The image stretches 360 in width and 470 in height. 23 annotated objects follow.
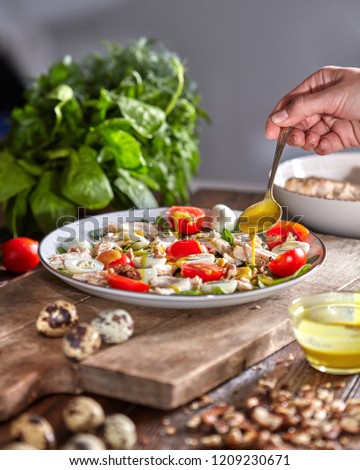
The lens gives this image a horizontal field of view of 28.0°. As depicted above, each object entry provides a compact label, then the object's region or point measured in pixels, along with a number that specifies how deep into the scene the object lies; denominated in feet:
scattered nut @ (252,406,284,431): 5.16
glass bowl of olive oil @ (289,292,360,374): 5.76
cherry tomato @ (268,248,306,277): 7.36
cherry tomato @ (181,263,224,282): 7.13
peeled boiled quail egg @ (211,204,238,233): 8.82
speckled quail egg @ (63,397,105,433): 5.02
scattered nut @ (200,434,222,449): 5.05
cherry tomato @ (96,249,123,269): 7.60
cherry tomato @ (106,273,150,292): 6.78
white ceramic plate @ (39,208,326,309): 6.48
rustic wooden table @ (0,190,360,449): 5.15
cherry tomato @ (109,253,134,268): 7.45
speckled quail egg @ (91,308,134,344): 6.04
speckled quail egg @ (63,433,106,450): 4.68
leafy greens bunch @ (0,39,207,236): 10.28
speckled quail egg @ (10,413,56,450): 4.85
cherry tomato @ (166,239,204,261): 7.69
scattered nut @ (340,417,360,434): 5.15
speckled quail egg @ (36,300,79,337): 6.28
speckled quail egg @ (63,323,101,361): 5.82
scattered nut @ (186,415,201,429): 5.30
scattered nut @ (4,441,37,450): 4.72
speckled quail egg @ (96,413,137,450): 4.89
